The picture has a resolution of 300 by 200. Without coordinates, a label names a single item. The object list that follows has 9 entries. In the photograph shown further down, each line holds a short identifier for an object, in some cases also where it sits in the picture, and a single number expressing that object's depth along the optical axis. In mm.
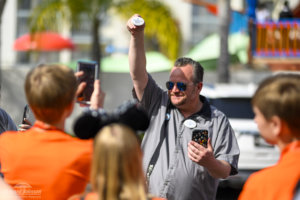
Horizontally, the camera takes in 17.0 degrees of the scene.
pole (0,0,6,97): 15868
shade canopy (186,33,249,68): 38118
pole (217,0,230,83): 27345
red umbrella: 43097
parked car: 15132
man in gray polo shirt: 6301
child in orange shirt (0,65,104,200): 4457
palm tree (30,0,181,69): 29850
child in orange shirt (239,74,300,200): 4070
